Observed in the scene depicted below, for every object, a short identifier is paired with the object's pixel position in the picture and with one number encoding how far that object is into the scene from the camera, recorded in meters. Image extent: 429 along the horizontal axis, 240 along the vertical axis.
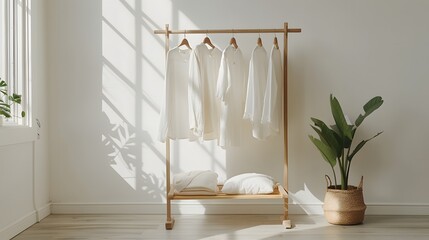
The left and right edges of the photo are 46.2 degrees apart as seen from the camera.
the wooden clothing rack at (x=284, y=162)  3.71
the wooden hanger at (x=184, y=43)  3.92
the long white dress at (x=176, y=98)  3.80
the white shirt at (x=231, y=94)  3.75
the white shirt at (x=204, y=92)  3.75
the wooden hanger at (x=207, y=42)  3.92
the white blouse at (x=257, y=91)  3.79
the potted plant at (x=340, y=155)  3.75
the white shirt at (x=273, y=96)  3.79
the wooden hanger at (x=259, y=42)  3.89
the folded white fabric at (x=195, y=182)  3.73
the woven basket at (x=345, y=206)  3.79
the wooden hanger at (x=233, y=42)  3.91
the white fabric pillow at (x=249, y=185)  3.73
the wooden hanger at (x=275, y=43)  3.91
